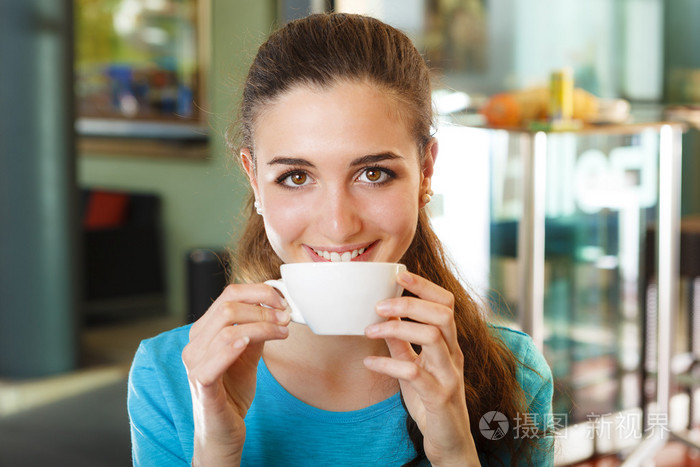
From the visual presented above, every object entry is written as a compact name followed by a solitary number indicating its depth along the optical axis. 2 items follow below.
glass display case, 3.10
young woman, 0.97
